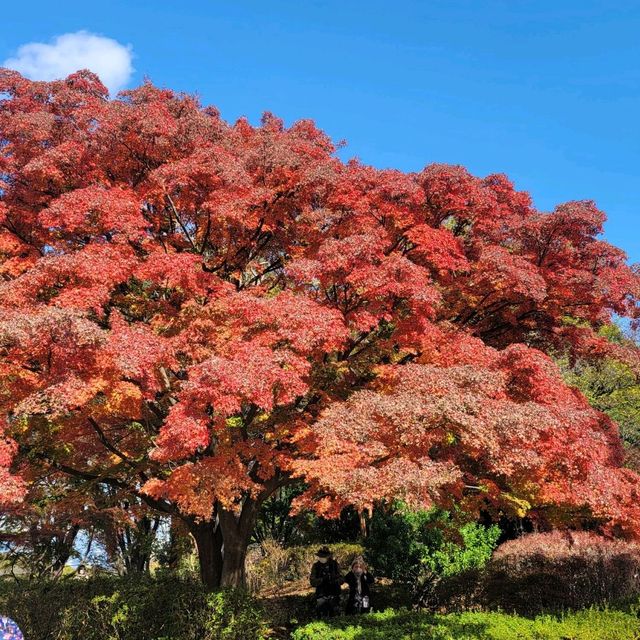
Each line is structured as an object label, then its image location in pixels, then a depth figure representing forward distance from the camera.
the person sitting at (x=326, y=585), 10.80
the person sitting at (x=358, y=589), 10.67
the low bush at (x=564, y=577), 10.62
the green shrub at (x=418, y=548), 13.27
